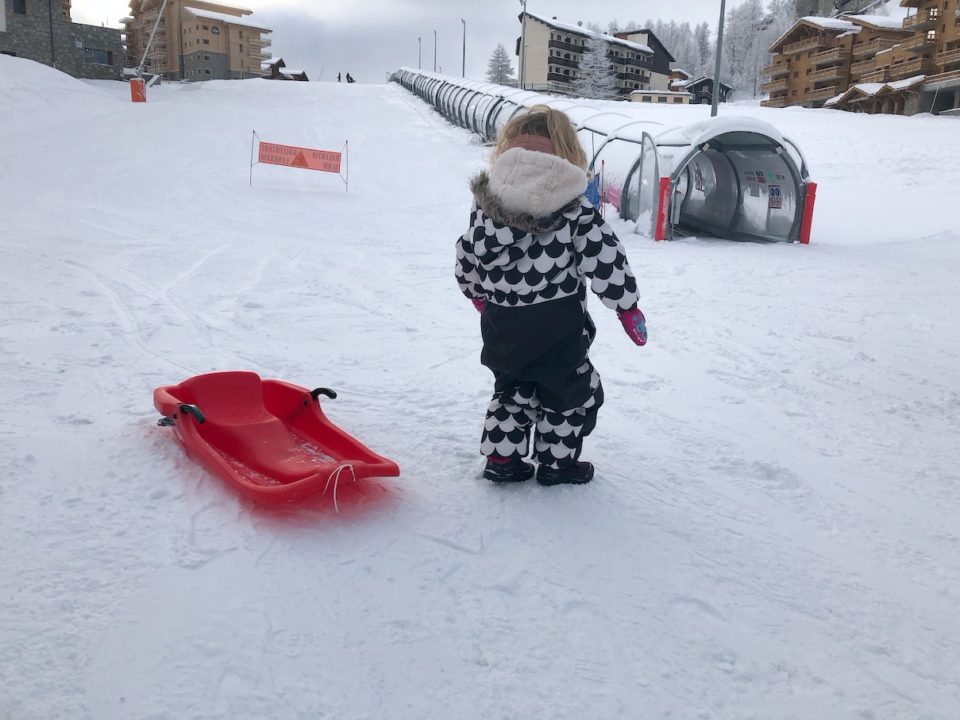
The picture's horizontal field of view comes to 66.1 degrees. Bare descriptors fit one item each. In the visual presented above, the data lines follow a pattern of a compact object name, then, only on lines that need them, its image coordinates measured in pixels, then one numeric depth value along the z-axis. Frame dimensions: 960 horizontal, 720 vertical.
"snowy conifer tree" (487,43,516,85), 80.94
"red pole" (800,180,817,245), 10.84
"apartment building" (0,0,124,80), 29.95
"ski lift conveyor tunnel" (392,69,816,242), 10.52
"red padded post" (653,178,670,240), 10.43
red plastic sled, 2.71
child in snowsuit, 2.71
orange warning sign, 15.30
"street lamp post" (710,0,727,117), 21.06
